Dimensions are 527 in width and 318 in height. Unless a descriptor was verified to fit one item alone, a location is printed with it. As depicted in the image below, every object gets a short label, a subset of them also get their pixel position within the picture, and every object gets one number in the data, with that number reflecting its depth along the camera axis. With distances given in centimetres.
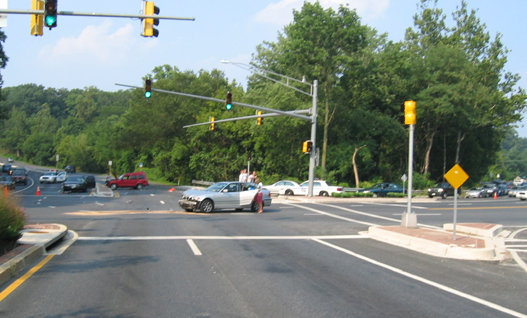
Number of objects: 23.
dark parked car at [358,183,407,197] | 4077
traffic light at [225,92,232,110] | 2513
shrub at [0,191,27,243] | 1001
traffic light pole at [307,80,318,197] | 3253
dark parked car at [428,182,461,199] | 4638
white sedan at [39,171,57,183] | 6000
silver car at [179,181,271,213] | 2181
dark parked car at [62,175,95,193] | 4172
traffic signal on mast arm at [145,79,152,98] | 2320
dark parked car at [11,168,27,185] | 5586
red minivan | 5066
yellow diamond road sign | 1238
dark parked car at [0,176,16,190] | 4391
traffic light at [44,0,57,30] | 1177
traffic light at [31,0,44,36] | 1236
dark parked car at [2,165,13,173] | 7278
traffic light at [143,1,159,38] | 1274
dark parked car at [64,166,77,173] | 9669
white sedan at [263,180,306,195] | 4024
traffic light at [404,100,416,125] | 1527
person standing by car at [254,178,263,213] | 2272
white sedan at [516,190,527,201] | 4134
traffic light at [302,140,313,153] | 3185
